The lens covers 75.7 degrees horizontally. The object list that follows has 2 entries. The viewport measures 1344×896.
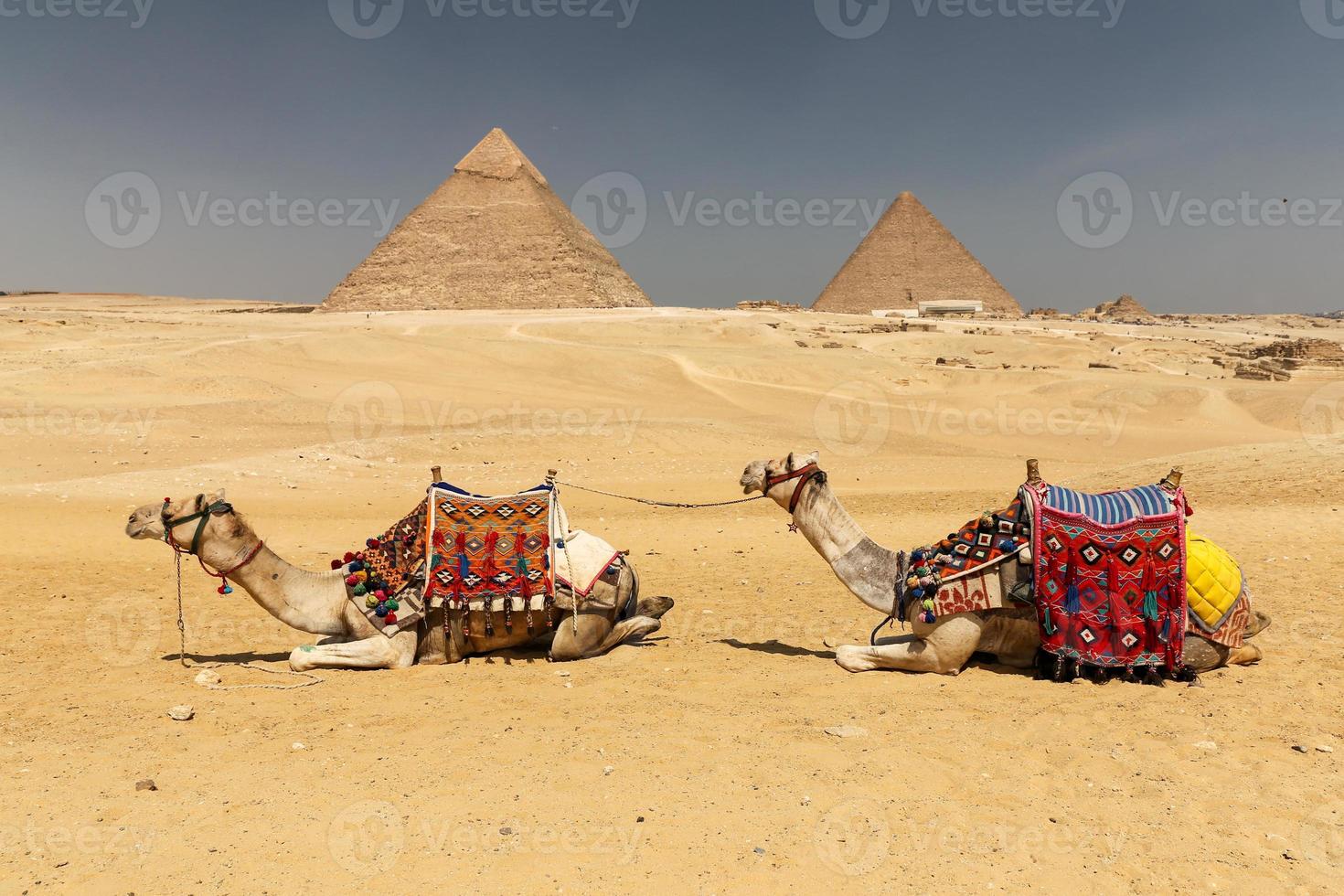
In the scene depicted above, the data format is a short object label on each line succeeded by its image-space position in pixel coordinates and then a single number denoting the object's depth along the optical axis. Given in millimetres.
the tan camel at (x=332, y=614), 4574
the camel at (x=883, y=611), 4438
